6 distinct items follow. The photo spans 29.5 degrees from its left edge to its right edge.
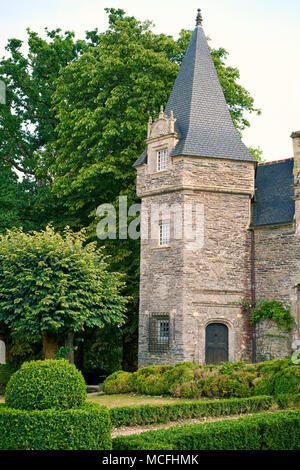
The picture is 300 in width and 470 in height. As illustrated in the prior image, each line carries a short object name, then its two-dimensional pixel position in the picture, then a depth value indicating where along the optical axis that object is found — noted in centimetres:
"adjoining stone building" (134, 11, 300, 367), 2330
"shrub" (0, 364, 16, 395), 2269
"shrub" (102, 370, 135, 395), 2044
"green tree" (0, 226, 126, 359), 2009
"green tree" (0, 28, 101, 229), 3319
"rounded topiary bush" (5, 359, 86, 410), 938
